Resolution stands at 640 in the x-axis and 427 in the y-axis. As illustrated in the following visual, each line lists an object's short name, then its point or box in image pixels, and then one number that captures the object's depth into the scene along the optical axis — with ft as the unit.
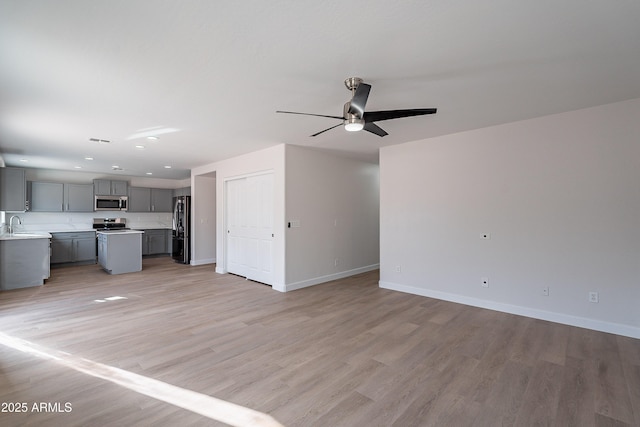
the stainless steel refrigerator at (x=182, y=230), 24.61
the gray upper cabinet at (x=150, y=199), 27.94
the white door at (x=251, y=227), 17.48
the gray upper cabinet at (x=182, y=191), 27.96
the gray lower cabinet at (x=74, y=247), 23.18
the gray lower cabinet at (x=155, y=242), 27.89
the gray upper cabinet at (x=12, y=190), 18.89
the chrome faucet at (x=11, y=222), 21.00
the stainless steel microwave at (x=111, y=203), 25.93
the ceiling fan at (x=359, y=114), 7.77
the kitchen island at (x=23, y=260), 16.40
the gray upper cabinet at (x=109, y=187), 25.91
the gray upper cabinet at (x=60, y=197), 23.20
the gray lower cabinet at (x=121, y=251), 20.45
